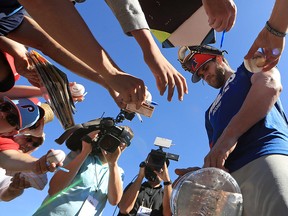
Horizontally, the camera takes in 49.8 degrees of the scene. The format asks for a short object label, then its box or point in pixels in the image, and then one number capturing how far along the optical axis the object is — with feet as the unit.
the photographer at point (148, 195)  8.91
